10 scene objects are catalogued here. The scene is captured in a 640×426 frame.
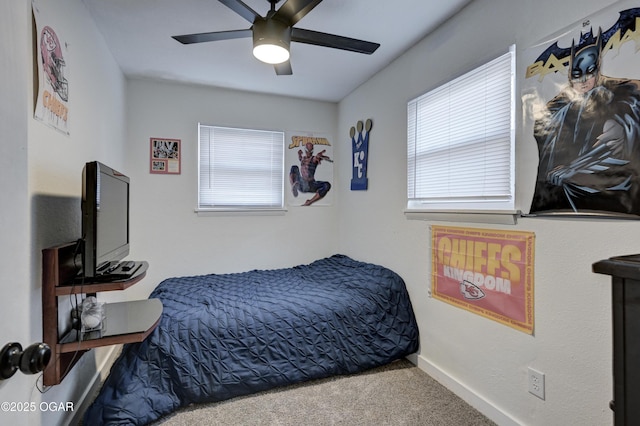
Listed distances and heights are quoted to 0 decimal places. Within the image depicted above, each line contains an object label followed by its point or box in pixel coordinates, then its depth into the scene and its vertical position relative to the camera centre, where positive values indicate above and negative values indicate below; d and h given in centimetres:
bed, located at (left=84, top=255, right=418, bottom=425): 179 -82
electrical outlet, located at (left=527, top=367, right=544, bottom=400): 156 -83
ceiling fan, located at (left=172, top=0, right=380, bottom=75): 162 +101
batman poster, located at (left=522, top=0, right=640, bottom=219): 123 +43
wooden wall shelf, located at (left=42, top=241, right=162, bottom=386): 136 -49
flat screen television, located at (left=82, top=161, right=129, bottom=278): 133 -2
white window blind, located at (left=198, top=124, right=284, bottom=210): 337 +48
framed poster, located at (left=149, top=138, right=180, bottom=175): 318 +58
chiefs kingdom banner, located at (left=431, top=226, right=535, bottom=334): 165 -34
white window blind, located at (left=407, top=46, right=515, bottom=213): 178 +45
